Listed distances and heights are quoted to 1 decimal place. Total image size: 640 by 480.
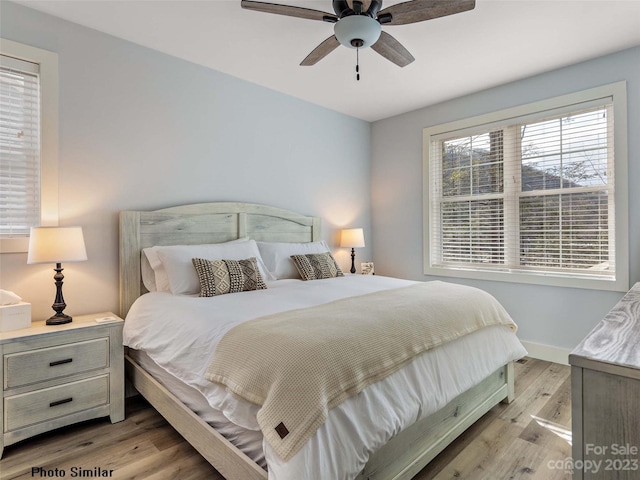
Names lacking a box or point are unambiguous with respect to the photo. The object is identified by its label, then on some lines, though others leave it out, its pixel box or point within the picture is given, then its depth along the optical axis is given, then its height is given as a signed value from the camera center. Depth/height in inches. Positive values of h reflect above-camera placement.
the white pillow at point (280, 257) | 125.7 -4.6
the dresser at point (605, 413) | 30.0 -15.1
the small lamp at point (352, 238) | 161.2 +2.9
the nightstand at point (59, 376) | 73.2 -29.6
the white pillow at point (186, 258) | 97.0 -4.1
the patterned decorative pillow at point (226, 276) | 95.0 -9.0
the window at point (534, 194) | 115.3 +19.1
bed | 49.9 -28.4
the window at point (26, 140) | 88.3 +27.3
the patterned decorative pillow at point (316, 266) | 125.2 -8.0
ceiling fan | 72.2 +49.6
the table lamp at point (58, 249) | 80.3 -1.0
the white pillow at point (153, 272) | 100.8 -8.1
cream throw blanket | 46.9 -17.4
